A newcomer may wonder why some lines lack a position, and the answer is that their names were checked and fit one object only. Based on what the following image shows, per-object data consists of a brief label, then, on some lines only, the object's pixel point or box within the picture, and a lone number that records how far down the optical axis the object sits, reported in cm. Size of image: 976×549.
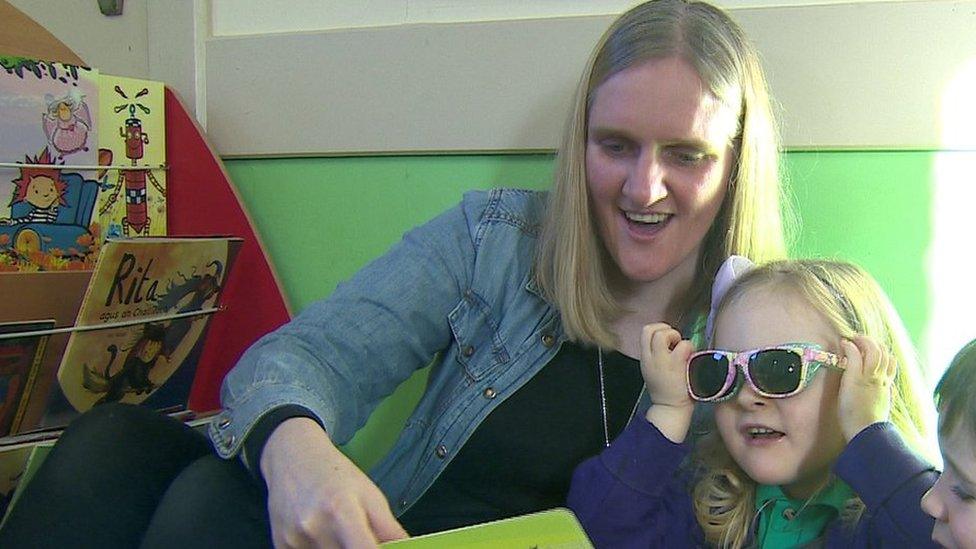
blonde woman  87
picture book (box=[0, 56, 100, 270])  105
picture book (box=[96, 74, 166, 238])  117
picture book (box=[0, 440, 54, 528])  92
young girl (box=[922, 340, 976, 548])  56
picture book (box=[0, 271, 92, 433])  101
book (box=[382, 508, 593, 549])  54
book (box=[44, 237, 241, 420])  101
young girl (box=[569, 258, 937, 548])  73
